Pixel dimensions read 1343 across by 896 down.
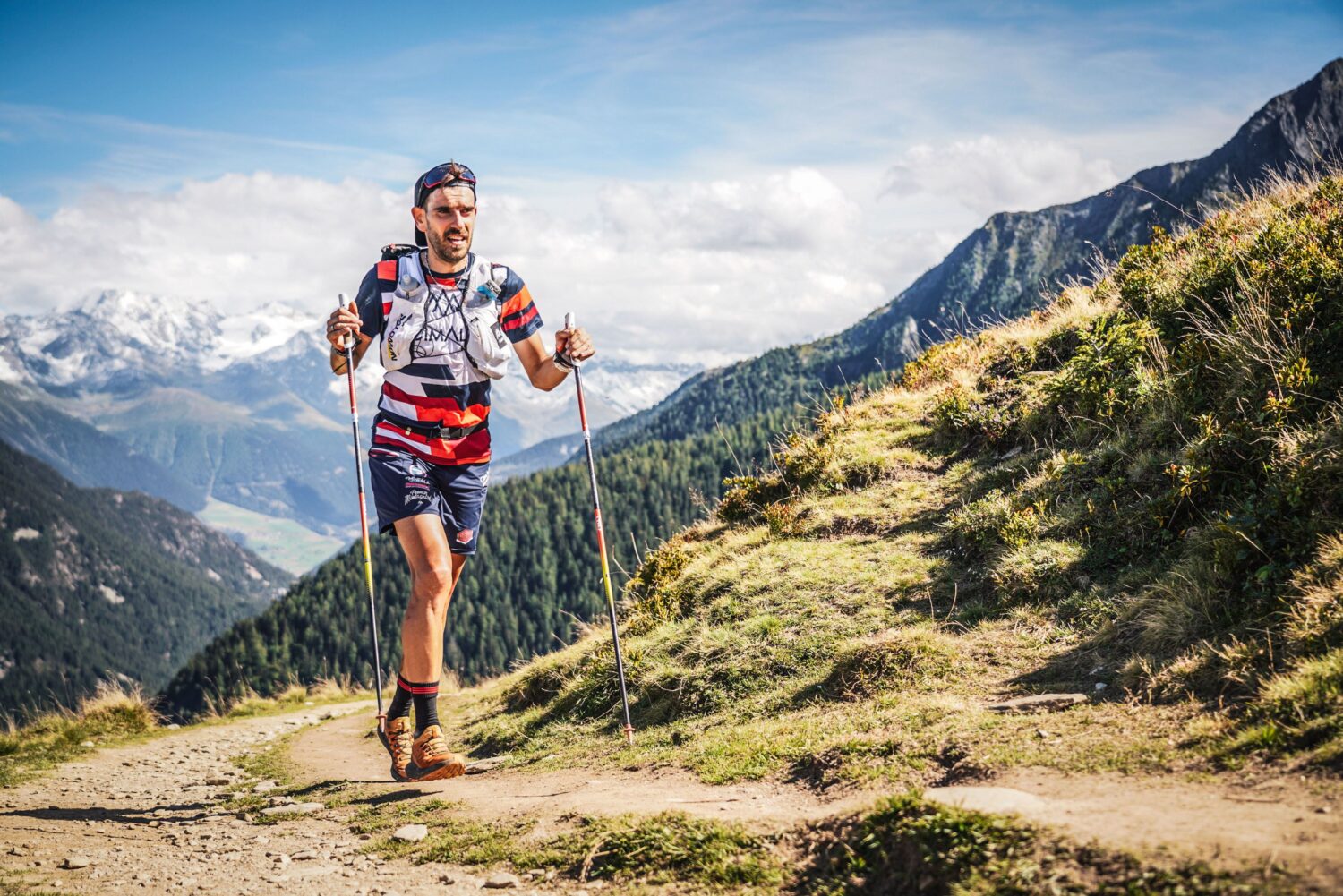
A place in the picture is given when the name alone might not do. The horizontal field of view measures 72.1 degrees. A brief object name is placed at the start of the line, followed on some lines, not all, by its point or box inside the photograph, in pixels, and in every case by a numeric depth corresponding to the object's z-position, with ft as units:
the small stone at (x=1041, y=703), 19.45
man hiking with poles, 22.48
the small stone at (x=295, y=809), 23.06
